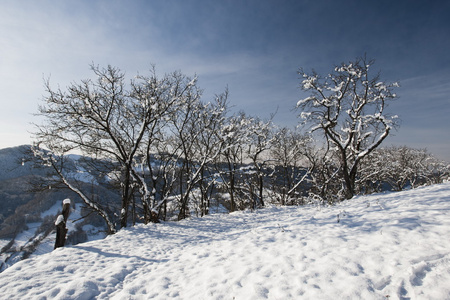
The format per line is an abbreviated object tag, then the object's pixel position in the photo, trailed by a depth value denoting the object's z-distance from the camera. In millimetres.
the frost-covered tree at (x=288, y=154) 21722
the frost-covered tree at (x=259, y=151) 18817
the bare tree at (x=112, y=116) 10664
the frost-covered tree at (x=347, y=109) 12102
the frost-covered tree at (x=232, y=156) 15844
